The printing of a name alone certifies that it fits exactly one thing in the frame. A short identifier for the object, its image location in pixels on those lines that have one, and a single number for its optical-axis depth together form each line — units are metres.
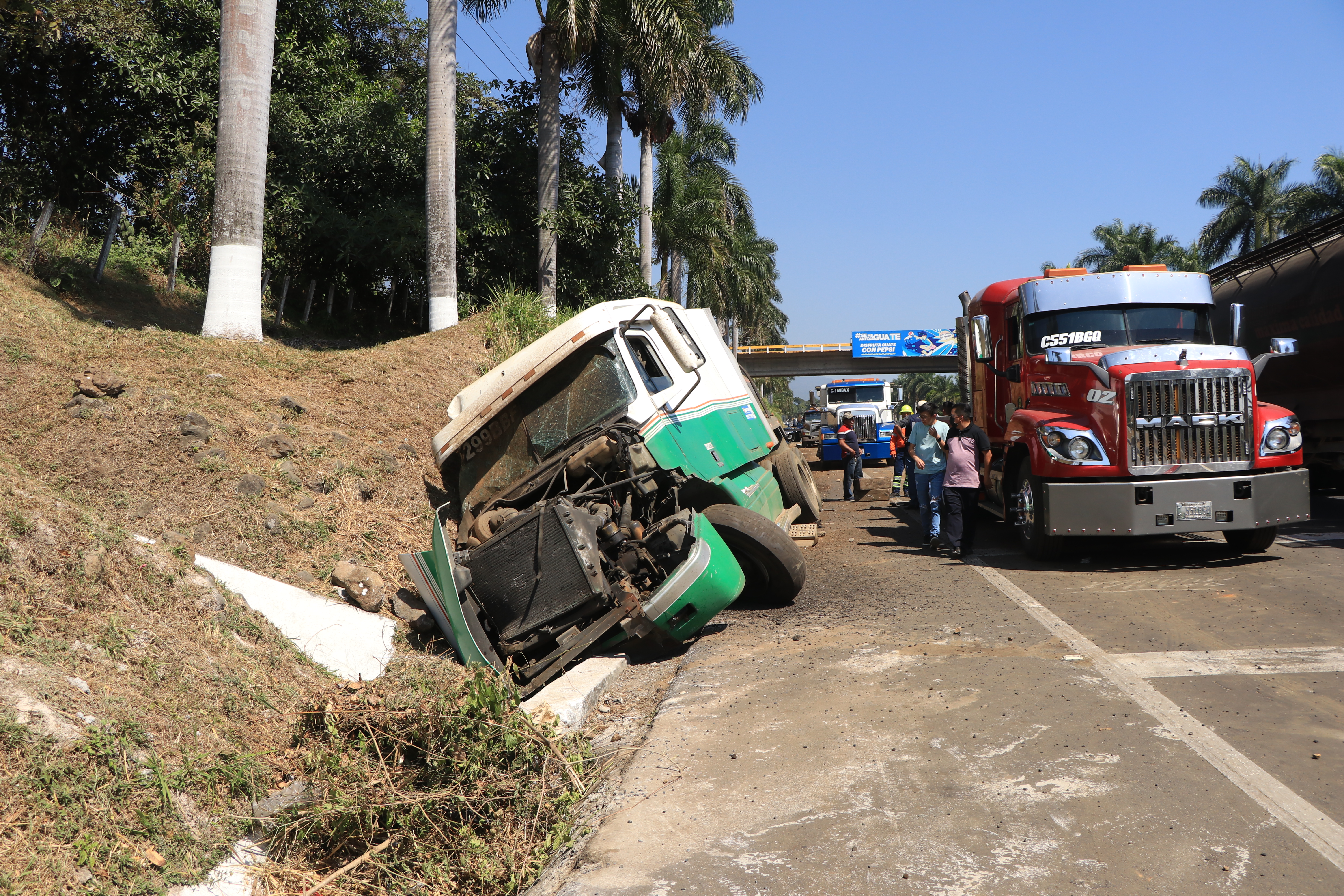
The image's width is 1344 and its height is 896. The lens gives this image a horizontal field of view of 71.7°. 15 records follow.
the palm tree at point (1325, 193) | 38.88
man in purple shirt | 9.79
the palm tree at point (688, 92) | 19.69
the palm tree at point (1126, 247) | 49.47
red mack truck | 8.40
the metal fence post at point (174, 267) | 17.31
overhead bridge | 44.47
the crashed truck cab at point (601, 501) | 6.16
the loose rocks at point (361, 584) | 6.83
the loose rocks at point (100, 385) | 8.16
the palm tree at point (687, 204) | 35.47
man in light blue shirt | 10.29
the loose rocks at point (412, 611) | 6.75
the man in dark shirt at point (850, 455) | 15.79
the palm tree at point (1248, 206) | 43.59
